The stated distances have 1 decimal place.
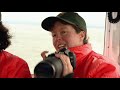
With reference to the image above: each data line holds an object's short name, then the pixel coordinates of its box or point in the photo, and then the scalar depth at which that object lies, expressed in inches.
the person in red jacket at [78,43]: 47.8
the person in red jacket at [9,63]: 49.3
